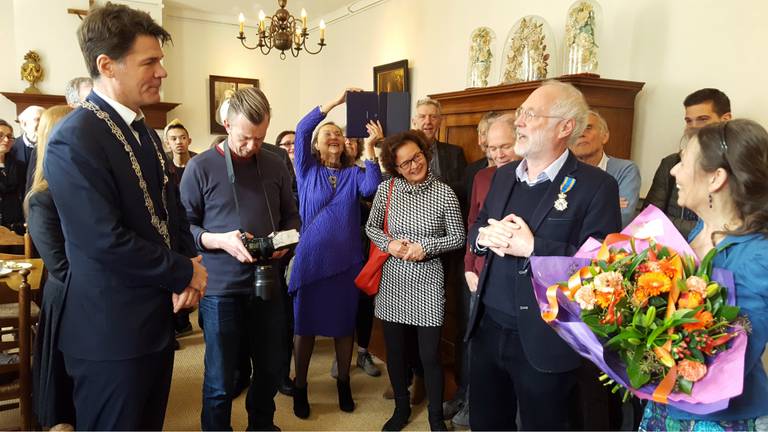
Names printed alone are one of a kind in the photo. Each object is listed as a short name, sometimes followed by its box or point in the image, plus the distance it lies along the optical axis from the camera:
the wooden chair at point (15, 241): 2.63
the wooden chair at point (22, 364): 1.89
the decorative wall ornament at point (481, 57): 4.22
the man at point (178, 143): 4.17
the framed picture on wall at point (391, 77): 5.74
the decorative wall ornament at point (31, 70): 6.23
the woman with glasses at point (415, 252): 2.53
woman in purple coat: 2.82
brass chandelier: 4.71
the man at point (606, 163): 2.53
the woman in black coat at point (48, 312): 1.75
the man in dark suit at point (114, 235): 1.35
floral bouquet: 1.11
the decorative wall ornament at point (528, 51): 3.66
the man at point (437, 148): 3.50
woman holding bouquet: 1.19
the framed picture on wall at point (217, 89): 7.64
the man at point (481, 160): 3.06
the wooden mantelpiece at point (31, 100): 6.20
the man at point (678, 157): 2.54
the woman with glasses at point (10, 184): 3.85
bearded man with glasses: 1.61
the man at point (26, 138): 3.62
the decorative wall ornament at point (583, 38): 3.30
